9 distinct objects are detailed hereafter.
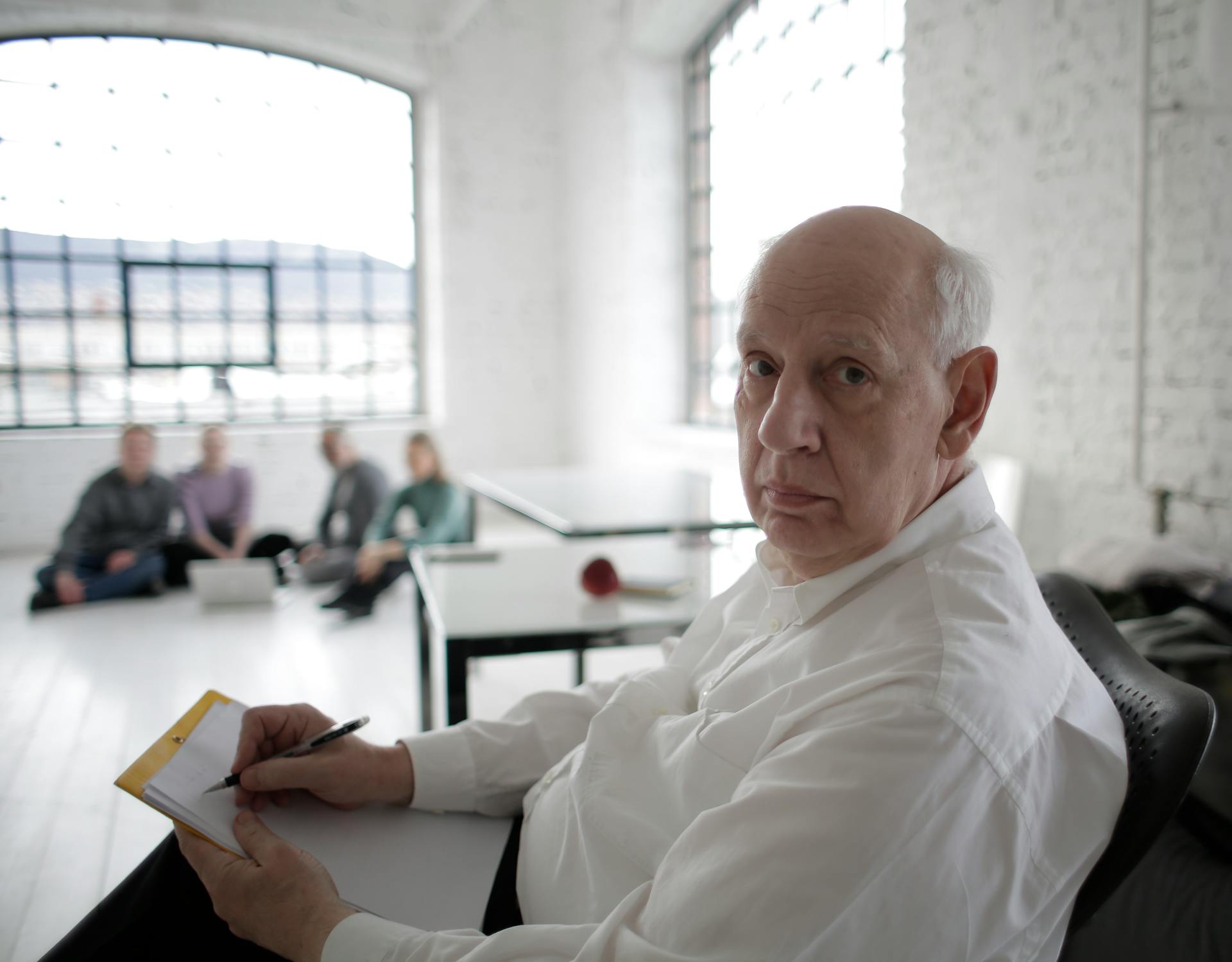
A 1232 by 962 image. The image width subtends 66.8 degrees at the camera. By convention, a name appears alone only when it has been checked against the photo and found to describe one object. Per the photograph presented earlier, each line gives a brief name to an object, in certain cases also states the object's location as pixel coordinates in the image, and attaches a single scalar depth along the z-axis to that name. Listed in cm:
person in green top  507
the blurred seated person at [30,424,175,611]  529
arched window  754
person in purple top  602
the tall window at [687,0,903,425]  501
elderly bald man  76
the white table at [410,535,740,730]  193
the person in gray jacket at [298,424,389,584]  591
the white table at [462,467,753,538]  296
